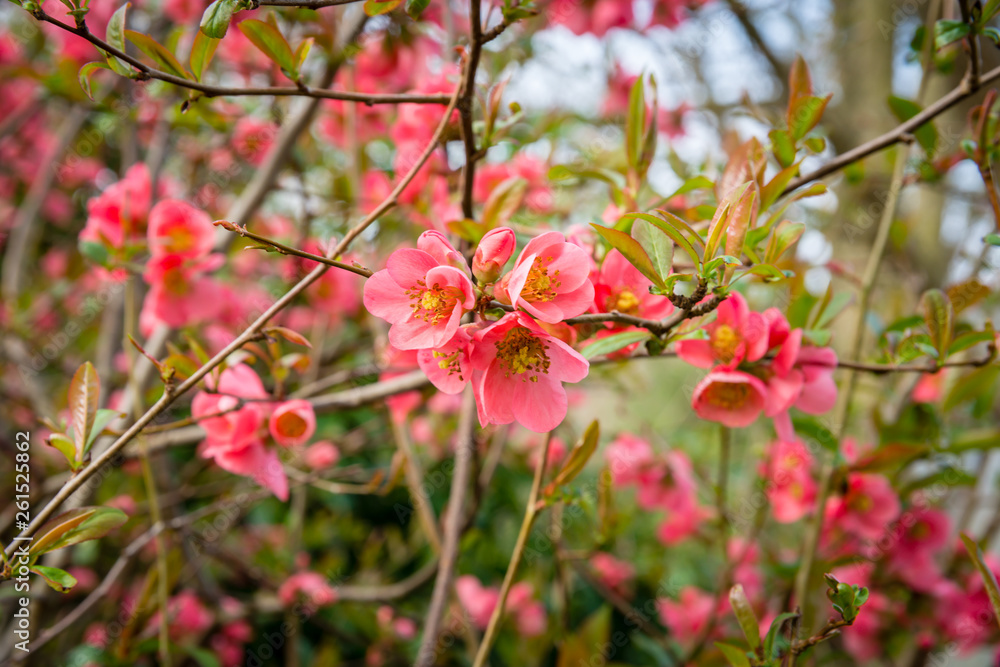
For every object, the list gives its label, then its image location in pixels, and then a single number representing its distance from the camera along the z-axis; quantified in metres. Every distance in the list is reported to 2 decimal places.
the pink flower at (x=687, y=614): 1.68
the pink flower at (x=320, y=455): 1.51
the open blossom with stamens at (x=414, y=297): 0.49
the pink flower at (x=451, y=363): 0.49
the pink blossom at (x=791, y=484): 1.11
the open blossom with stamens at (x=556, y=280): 0.49
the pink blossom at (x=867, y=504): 1.04
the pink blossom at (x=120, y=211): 0.94
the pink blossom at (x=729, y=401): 0.64
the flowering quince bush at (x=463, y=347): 0.55
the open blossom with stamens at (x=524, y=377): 0.51
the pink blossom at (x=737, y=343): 0.60
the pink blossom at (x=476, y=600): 1.66
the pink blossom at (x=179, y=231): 0.90
